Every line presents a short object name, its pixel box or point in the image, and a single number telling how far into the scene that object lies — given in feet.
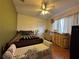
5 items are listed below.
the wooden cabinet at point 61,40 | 8.75
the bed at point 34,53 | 3.66
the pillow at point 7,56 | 3.35
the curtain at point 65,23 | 8.19
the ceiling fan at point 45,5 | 7.27
